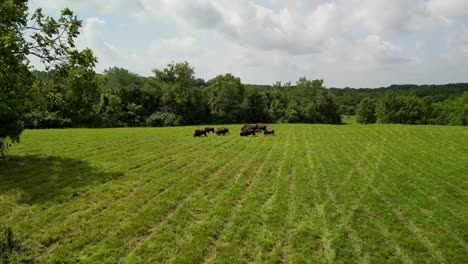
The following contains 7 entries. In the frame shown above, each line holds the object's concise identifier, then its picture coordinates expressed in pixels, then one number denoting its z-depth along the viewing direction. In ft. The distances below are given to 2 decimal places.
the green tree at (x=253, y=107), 194.59
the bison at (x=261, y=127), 102.81
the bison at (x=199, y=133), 89.76
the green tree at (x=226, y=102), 190.29
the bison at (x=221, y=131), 94.17
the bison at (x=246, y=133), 90.10
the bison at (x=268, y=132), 91.64
